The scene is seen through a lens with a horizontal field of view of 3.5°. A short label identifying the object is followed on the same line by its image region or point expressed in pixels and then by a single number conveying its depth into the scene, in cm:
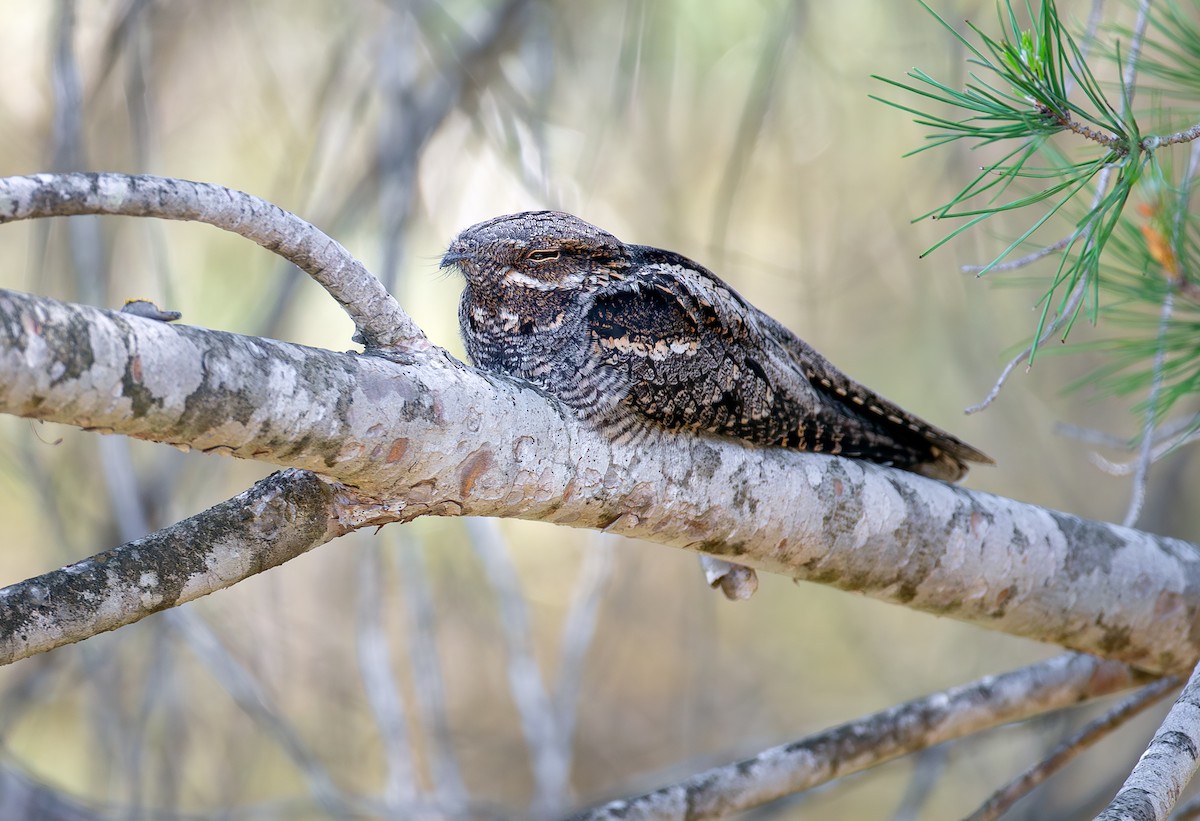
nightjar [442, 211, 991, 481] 719
